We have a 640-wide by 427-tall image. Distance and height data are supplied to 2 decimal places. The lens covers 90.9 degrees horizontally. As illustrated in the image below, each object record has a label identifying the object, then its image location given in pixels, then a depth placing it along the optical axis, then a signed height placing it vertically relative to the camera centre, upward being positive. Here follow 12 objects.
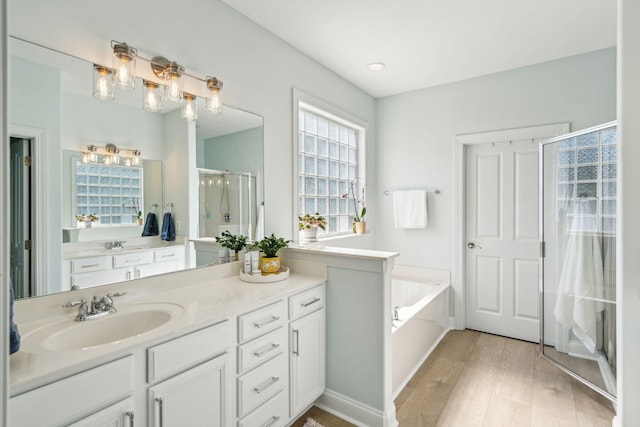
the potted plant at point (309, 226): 2.78 -0.13
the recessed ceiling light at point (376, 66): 2.90 +1.36
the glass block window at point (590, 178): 2.12 +0.24
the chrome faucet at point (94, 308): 1.30 -0.41
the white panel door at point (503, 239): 3.05 -0.29
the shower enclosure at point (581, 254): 2.14 -0.33
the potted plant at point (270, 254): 2.00 -0.28
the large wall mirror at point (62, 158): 1.27 +0.24
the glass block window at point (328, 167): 3.05 +0.47
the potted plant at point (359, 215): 3.54 -0.04
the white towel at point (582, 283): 2.26 -0.54
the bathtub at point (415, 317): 2.25 -0.92
